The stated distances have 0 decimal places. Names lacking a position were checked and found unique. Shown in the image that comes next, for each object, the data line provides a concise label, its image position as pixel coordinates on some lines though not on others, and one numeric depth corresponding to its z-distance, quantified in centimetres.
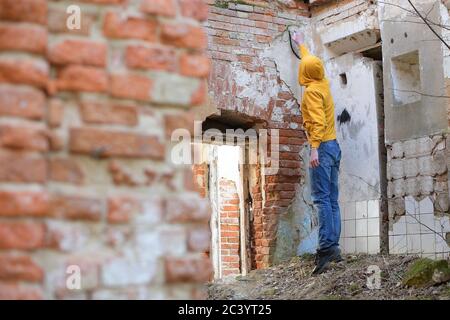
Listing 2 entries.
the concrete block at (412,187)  696
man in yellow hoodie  668
